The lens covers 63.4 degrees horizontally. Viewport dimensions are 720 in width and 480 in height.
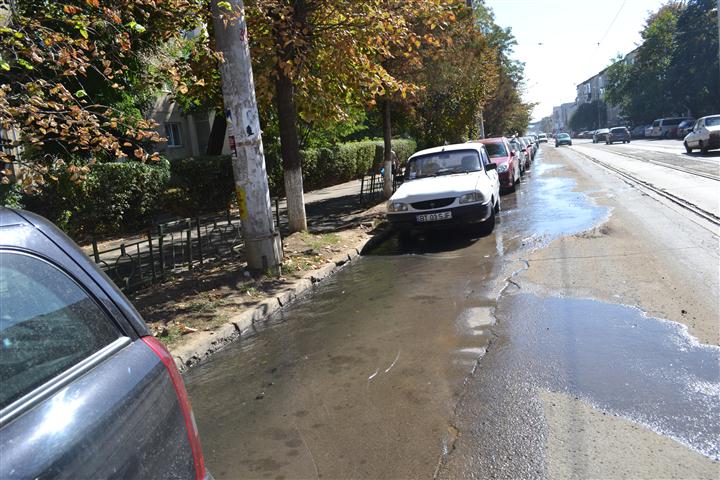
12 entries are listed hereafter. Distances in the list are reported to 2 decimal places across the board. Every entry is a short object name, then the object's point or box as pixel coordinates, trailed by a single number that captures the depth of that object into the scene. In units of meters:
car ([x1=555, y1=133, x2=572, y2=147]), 64.44
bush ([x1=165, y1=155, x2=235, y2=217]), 15.01
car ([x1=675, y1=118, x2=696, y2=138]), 46.69
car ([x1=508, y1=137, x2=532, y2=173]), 25.27
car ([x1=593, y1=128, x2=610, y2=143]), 63.19
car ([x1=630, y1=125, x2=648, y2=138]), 66.50
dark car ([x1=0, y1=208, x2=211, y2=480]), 1.41
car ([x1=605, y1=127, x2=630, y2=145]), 56.12
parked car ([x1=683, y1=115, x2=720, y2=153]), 24.27
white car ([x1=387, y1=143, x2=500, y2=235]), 9.99
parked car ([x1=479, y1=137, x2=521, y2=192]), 17.00
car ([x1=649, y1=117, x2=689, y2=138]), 52.88
